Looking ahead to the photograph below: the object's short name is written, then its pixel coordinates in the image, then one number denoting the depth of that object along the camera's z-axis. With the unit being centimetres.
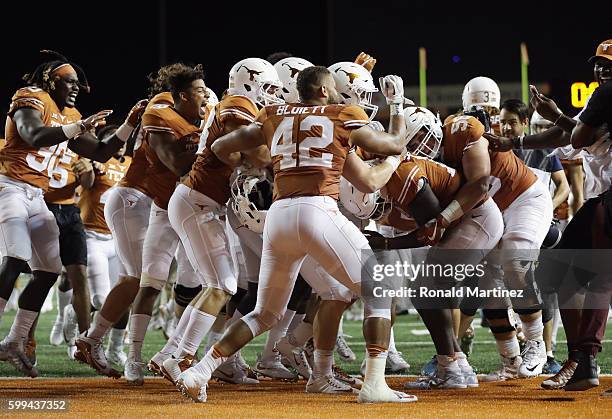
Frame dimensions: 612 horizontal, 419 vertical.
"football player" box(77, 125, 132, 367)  1683
